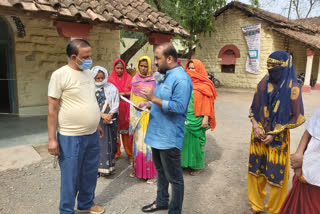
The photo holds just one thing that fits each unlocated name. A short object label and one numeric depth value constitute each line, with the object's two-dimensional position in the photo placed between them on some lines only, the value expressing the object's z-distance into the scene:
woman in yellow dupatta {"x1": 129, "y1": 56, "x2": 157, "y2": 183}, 3.46
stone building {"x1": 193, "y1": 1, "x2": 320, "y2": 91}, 13.26
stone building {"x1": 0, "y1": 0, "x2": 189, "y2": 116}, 4.27
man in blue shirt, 2.11
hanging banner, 13.79
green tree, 10.34
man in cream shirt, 2.26
